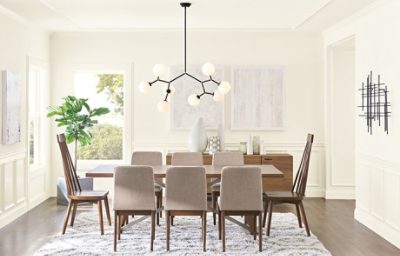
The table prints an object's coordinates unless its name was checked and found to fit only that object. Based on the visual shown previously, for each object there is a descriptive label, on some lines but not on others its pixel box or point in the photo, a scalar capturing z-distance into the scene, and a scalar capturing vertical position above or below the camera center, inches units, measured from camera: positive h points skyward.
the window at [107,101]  332.2 +13.0
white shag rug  196.4 -46.7
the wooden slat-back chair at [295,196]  223.0 -30.7
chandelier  220.7 +14.6
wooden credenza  302.4 -22.0
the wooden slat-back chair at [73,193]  224.5 -30.3
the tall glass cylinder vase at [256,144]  313.0 -12.9
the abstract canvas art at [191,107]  324.5 +9.6
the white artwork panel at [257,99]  324.8 +13.9
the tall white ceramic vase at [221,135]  310.7 -7.6
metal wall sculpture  221.1 +8.2
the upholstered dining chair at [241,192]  194.9 -25.5
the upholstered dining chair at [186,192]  194.4 -25.6
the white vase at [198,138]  295.0 -8.8
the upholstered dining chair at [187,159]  254.4 -17.5
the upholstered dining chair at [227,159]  252.8 -17.4
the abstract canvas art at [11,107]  244.8 +7.2
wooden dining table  213.5 -20.4
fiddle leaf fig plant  297.0 +2.2
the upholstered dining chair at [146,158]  256.1 -17.2
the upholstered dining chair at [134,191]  197.0 -25.6
